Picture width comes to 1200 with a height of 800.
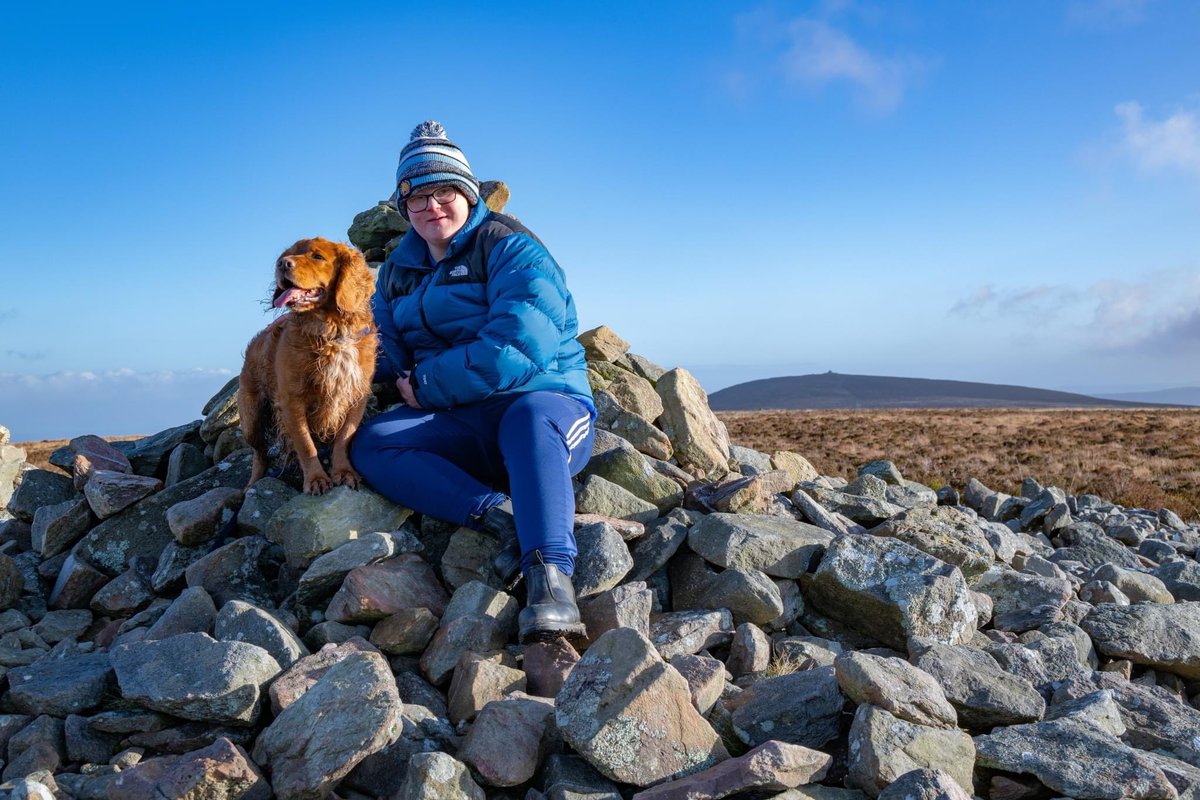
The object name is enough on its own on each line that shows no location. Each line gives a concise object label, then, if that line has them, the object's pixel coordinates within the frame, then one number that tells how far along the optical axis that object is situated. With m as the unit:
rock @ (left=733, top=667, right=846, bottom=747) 3.46
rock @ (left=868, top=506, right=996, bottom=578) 5.54
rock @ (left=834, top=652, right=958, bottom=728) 3.36
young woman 4.76
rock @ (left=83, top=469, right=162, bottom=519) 6.07
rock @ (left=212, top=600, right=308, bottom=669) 4.04
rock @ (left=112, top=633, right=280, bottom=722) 3.61
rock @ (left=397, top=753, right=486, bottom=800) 2.96
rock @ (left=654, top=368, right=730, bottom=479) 7.40
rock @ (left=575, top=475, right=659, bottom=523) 5.53
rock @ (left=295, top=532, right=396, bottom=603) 4.76
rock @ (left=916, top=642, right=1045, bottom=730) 3.74
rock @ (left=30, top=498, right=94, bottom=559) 6.23
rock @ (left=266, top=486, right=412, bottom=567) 5.07
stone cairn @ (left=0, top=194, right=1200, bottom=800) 3.20
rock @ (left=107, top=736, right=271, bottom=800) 3.10
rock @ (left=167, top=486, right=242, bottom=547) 5.50
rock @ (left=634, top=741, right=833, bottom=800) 2.91
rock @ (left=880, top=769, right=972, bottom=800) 2.81
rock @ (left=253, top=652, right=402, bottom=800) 3.16
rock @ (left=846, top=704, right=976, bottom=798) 3.10
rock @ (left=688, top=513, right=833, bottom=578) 5.02
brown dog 5.14
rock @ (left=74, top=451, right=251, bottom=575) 5.91
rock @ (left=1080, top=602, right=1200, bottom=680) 5.06
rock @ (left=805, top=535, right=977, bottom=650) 4.66
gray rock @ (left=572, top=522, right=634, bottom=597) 4.67
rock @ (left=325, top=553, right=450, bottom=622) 4.47
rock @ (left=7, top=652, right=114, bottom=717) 3.99
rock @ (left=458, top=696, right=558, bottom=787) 3.17
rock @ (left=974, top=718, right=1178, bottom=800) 3.14
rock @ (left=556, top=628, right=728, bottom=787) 3.12
